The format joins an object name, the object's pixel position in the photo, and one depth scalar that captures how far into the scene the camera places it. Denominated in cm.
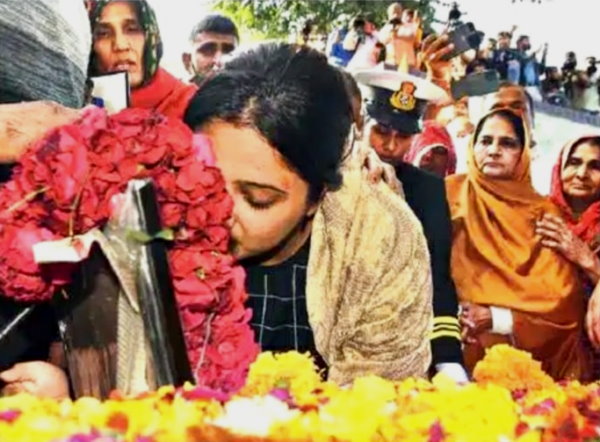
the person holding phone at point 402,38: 754
